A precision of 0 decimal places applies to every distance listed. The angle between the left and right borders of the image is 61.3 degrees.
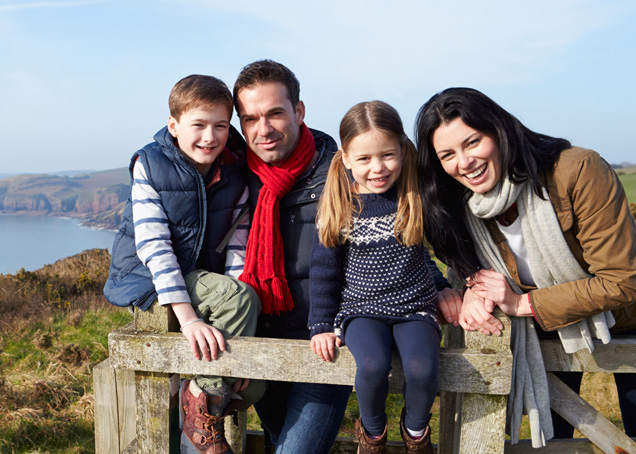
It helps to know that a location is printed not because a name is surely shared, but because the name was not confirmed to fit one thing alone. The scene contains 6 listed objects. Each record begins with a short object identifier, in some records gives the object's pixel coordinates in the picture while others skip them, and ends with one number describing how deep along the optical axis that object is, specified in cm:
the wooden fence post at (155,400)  235
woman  222
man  266
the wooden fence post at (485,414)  217
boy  233
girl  225
